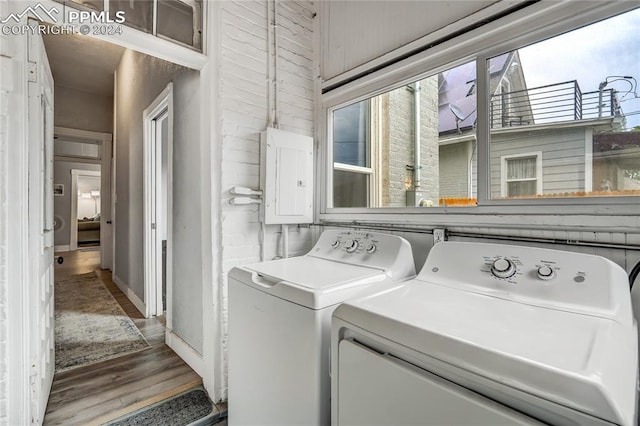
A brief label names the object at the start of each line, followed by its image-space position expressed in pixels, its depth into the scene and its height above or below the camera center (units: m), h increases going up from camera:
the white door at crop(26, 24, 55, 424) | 1.31 -0.05
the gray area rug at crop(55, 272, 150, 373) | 2.21 -1.05
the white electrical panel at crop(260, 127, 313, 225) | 1.83 +0.22
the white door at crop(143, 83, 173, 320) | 2.92 -0.01
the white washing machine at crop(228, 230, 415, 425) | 1.01 -0.41
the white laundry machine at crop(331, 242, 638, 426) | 0.55 -0.30
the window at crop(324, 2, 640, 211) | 1.11 +0.44
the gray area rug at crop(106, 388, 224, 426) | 1.55 -1.10
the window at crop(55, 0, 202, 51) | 1.43 +1.01
